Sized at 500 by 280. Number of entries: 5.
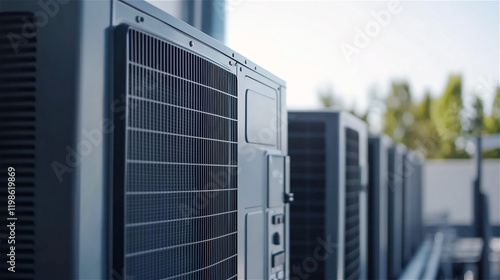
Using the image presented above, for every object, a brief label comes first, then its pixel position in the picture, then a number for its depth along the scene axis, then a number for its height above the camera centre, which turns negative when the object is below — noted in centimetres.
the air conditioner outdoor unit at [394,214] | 456 -32
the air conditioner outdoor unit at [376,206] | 379 -22
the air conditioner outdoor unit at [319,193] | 264 -10
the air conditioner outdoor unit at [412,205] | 557 -35
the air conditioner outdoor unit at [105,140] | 106 +6
